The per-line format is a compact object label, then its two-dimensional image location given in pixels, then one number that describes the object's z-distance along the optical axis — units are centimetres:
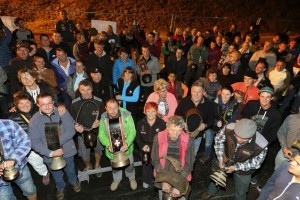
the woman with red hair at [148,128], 432
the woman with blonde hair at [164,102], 502
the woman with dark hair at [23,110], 414
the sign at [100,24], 1049
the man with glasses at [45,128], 394
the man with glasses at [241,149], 366
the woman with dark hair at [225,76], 630
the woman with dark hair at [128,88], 558
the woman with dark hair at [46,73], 552
